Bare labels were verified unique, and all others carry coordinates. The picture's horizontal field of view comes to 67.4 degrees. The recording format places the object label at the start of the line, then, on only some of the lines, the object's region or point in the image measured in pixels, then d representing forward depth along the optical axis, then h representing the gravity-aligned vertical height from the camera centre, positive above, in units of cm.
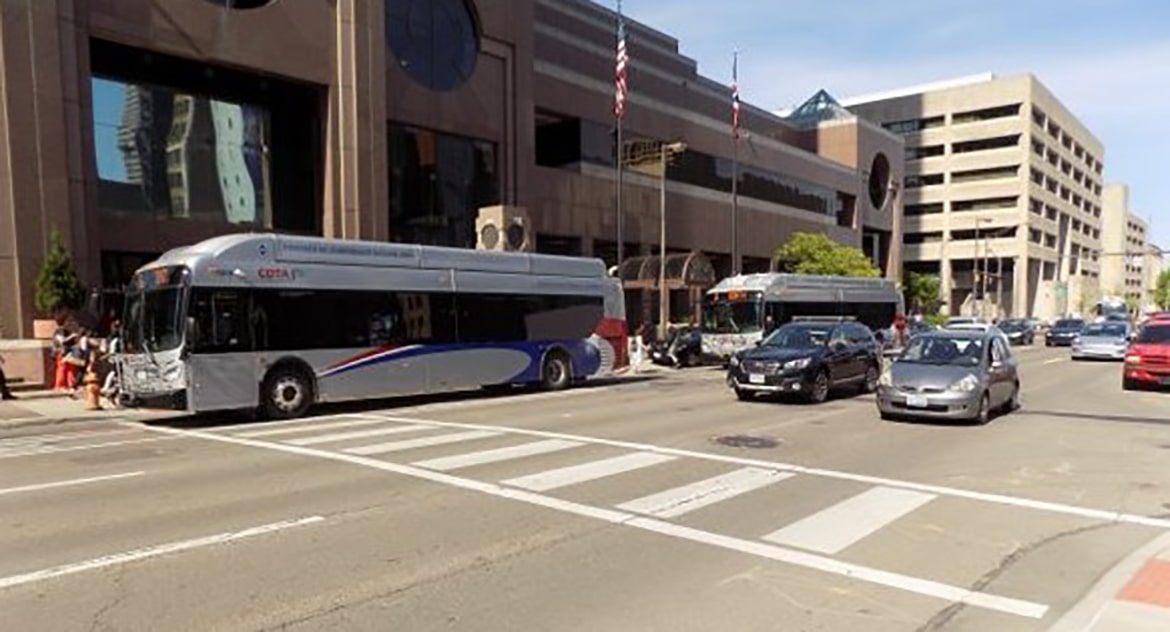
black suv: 1725 -177
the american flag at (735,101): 3884 +797
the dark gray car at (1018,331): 5425 -360
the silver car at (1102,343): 3491 -281
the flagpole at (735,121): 3897 +719
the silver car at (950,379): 1398 -171
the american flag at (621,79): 3177 +729
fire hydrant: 1739 -215
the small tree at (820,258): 5334 +112
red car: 2125 -218
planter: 2072 -101
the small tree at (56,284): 2058 +4
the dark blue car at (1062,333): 5150 -355
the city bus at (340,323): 1491 -83
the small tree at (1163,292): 15229 -360
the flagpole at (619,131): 3198 +548
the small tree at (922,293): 9474 -197
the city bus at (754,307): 2956 -104
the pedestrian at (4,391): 1841 -221
